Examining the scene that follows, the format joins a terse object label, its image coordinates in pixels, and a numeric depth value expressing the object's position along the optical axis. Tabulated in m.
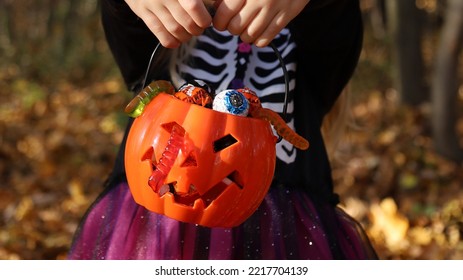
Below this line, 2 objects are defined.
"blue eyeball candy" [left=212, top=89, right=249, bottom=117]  1.22
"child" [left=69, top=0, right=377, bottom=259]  1.52
